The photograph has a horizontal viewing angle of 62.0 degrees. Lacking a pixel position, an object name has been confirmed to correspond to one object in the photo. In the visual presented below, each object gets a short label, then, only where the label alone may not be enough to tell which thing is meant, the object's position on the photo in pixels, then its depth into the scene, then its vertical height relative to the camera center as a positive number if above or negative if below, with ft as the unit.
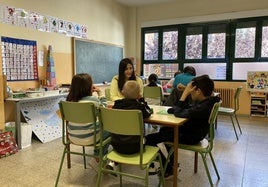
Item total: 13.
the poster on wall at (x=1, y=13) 11.03 +3.18
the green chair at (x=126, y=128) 5.39 -1.28
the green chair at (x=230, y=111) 12.60 -1.85
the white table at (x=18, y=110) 10.50 -1.54
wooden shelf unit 17.62 -2.05
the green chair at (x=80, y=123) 6.59 -1.39
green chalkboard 16.24 +1.55
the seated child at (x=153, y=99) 13.23 -1.22
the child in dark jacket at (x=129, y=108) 5.88 -0.86
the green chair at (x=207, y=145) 6.57 -2.09
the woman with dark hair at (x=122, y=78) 9.75 -0.01
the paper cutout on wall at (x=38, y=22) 11.39 +3.28
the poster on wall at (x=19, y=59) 11.46 +0.98
